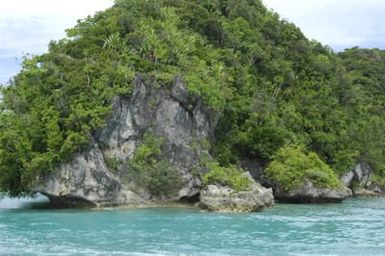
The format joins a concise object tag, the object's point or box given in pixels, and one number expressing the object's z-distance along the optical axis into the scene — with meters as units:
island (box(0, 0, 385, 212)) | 41.81
